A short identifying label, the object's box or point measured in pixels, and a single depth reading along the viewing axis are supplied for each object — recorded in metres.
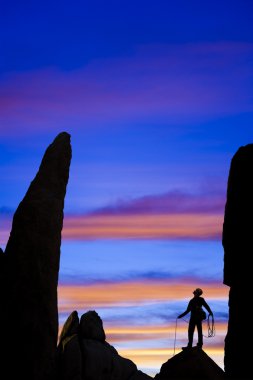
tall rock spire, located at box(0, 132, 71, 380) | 35.56
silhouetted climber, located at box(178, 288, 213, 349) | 38.75
